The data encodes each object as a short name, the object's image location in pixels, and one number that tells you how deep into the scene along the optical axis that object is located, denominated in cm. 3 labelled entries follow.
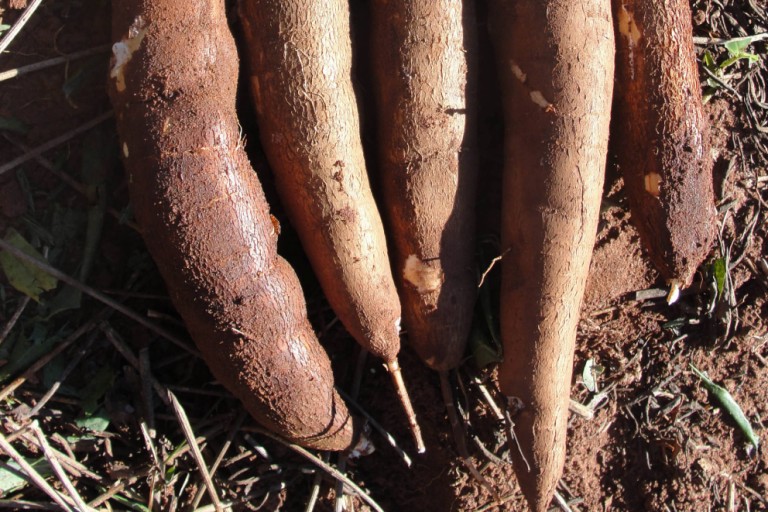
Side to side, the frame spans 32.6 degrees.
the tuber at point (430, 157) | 71
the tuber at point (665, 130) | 73
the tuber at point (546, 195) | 70
